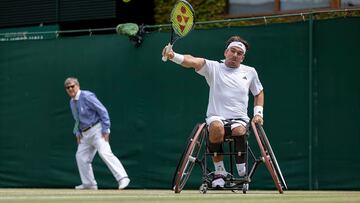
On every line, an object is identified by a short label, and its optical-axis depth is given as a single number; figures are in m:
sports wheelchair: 10.48
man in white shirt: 10.80
